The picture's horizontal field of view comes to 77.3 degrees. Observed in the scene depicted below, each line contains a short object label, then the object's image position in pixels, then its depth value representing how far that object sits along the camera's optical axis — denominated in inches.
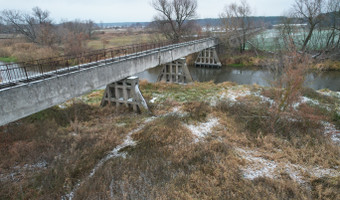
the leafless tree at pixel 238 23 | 1489.9
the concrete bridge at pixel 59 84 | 331.0
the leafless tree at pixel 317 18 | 1153.4
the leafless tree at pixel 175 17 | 1516.1
